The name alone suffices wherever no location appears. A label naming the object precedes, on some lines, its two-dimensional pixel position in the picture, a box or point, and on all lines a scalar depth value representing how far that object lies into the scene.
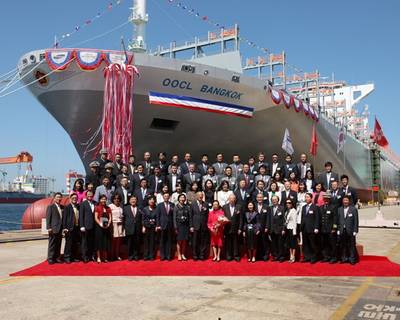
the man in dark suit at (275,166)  10.26
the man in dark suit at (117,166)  9.90
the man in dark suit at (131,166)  9.77
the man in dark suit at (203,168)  9.97
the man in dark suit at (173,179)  9.53
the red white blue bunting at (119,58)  16.72
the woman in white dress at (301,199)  8.19
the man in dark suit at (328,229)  8.02
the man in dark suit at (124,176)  9.16
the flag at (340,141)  30.62
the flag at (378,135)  28.36
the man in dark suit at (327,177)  9.28
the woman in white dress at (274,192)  8.76
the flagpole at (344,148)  33.64
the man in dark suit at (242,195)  8.69
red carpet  6.89
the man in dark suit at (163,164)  9.98
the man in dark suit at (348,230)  7.87
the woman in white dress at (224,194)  8.75
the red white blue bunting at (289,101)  21.09
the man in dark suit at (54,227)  7.78
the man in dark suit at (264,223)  8.23
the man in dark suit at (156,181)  9.38
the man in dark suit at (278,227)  8.12
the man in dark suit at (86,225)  7.93
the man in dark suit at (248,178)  9.12
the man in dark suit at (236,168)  10.49
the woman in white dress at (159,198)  9.00
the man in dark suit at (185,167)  10.05
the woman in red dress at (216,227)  8.19
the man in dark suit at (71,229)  7.88
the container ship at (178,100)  17.03
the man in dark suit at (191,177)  9.65
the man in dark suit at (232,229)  8.23
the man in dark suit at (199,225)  8.30
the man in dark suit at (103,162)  9.79
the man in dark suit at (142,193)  8.73
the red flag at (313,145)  21.95
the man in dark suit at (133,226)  8.17
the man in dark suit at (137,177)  9.10
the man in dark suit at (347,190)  8.49
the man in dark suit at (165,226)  8.21
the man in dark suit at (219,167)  10.70
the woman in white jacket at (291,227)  8.10
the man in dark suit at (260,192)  8.65
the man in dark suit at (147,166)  9.87
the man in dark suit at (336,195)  8.37
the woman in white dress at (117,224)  8.19
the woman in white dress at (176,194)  8.70
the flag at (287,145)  16.80
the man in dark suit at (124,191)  8.80
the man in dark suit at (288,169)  10.07
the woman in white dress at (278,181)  9.12
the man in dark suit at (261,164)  10.04
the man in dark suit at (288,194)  8.51
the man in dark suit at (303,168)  10.17
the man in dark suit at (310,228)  7.97
